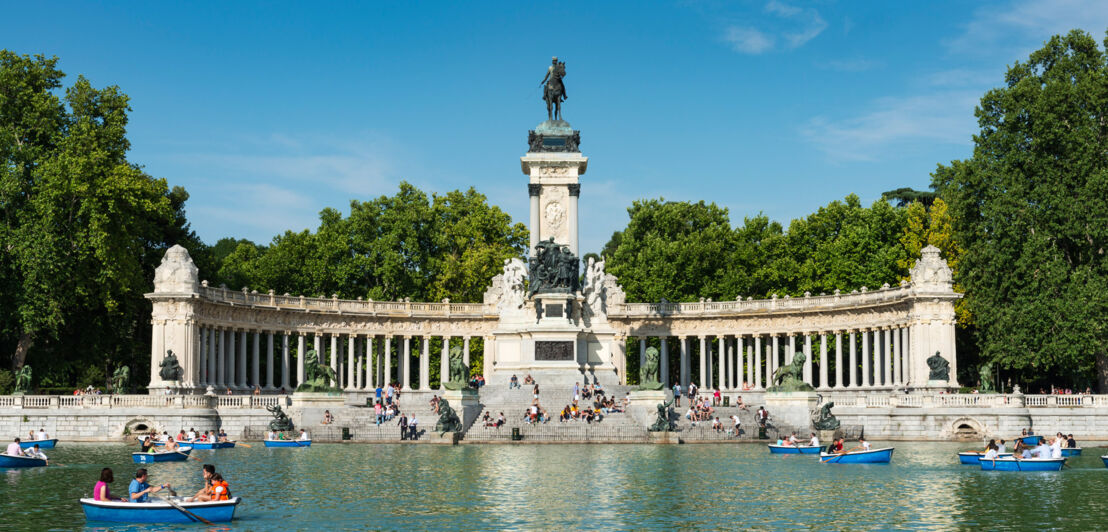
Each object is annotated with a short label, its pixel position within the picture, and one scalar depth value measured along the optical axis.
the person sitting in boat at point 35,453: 35.59
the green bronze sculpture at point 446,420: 47.84
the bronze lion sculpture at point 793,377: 54.16
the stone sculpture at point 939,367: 57.00
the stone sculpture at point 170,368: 57.56
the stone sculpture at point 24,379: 54.06
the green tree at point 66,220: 58.78
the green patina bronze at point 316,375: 54.72
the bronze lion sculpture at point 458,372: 52.59
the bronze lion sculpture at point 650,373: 53.41
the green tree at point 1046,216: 56.84
